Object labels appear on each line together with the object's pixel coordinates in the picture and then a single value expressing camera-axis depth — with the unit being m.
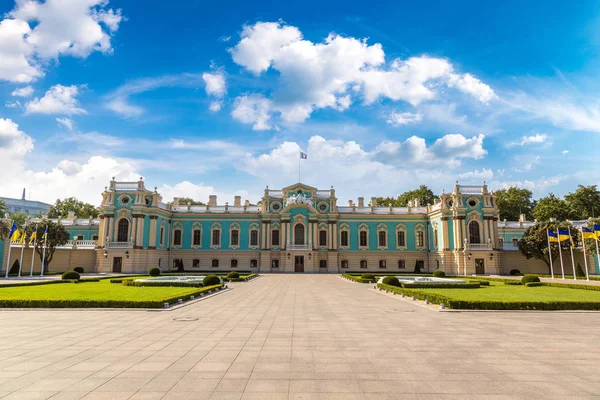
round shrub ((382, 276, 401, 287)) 26.37
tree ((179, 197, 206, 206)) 73.29
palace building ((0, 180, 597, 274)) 48.28
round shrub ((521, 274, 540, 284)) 30.50
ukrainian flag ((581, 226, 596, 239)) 35.00
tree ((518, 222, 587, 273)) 44.53
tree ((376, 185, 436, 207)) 73.56
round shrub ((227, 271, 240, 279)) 33.34
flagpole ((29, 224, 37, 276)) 40.08
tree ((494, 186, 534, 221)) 67.56
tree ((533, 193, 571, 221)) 60.47
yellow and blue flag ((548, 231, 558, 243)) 38.98
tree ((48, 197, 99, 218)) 70.06
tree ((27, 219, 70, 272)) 42.53
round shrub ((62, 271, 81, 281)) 31.55
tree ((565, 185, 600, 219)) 63.09
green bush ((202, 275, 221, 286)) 25.81
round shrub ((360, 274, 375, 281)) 34.06
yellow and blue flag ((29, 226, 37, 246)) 37.81
